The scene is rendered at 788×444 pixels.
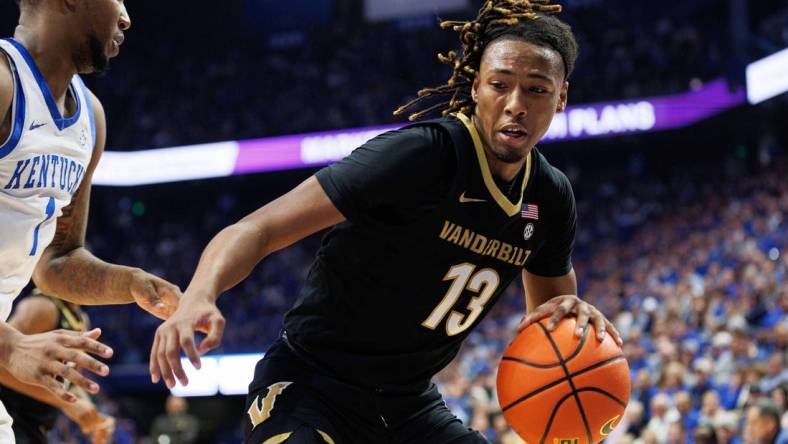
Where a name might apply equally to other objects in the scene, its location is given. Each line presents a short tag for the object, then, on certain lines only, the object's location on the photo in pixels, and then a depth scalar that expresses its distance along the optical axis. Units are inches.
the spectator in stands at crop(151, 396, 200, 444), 1009.5
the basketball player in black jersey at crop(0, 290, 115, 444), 370.6
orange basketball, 247.0
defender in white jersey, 215.6
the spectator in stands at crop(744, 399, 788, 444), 468.8
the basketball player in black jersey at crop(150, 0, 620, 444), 216.4
